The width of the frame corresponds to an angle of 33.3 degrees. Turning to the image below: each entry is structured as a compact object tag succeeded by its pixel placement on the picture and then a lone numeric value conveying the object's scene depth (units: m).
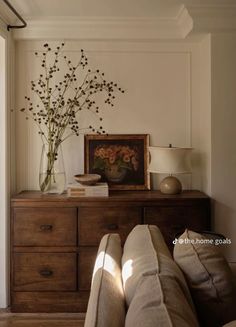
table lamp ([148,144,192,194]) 3.16
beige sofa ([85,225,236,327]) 1.12
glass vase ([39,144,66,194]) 3.31
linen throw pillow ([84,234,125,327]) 1.14
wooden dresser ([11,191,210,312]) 3.09
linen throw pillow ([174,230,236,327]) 1.56
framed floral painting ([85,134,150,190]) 3.50
